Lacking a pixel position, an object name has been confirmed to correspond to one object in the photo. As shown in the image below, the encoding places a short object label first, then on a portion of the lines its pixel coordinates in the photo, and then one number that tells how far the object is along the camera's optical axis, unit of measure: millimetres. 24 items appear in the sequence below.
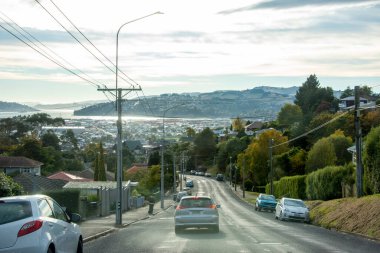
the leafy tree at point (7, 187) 22844
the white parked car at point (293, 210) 38719
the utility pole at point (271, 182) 66400
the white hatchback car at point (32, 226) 10789
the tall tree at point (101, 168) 76262
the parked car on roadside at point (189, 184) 116875
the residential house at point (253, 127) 174200
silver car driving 26219
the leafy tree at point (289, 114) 134125
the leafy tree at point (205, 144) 160000
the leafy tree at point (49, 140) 99531
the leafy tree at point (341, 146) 79250
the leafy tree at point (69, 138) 109538
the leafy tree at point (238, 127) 193700
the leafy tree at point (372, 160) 34281
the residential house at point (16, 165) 67812
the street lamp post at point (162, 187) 65250
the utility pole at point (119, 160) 35062
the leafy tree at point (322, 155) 73875
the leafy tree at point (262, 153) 97806
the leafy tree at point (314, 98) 129125
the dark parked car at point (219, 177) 141625
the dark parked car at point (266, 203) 55094
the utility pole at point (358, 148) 33938
